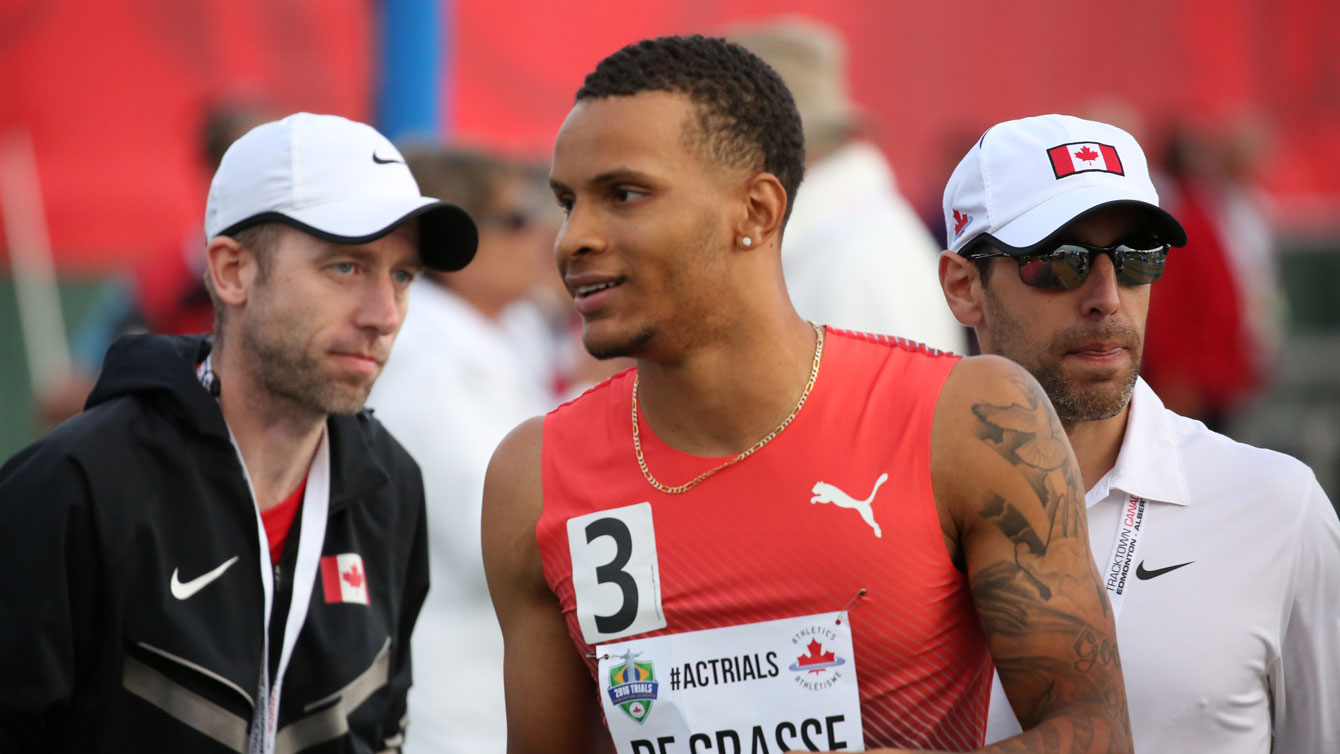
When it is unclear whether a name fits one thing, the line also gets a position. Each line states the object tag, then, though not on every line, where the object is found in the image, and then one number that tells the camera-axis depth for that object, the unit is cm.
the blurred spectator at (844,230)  1018
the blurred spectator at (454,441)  923
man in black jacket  629
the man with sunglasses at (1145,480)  576
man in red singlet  530
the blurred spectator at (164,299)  1223
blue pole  1291
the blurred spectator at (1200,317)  1722
